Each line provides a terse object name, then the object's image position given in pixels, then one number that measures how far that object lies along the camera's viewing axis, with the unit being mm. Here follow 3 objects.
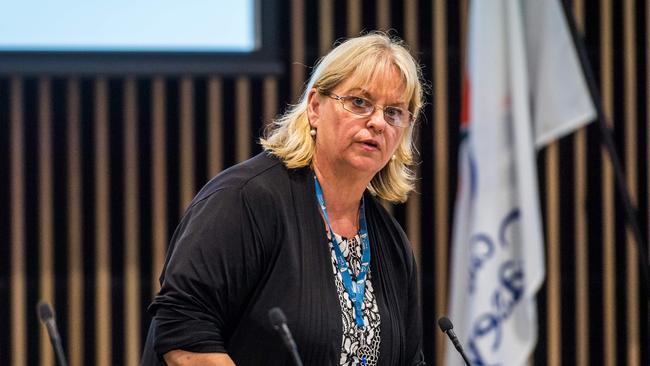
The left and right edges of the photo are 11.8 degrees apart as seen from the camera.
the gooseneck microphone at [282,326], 4511
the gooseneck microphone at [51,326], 4572
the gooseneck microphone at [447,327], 4743
